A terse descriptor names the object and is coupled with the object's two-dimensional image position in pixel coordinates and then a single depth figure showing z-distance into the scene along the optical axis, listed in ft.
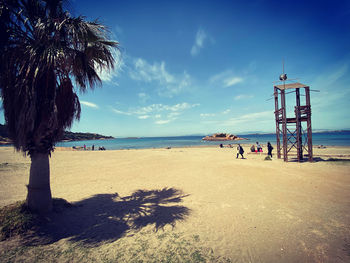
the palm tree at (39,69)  13.69
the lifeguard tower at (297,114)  44.42
